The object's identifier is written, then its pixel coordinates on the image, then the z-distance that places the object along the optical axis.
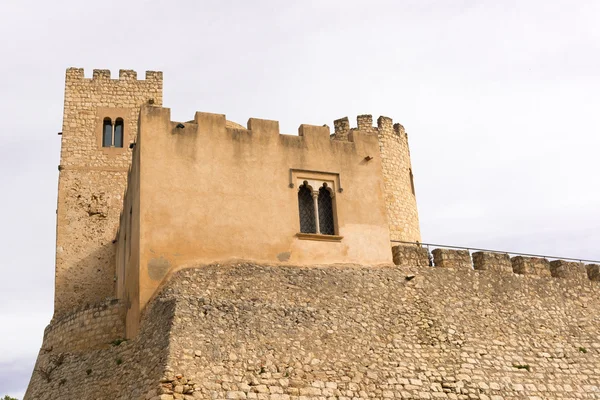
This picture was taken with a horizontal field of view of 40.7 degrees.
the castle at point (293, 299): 14.02
